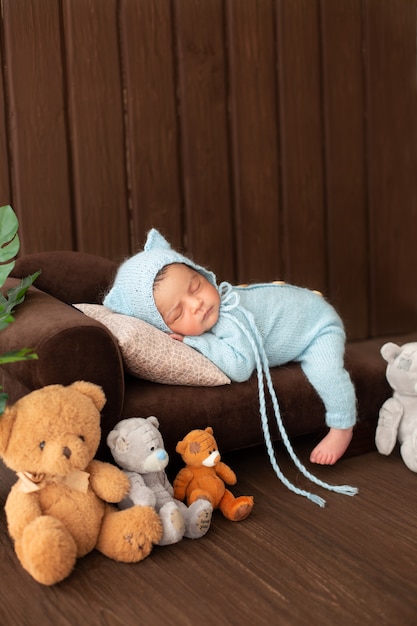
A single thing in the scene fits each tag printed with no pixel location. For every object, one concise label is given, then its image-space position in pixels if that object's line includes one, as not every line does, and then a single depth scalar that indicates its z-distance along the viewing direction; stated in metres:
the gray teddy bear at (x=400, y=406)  2.03
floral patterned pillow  1.84
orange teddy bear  1.75
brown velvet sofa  1.69
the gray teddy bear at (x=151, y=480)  1.63
